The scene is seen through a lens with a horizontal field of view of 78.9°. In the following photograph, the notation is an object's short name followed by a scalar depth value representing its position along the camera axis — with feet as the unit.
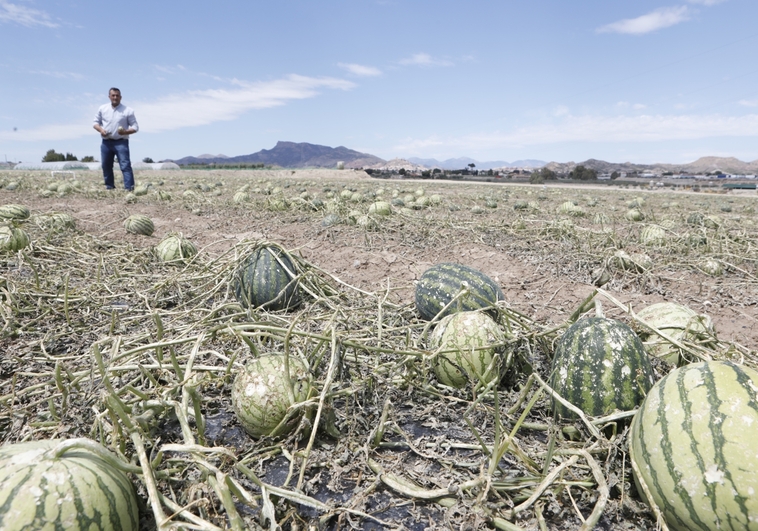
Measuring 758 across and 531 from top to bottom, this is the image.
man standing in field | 36.07
